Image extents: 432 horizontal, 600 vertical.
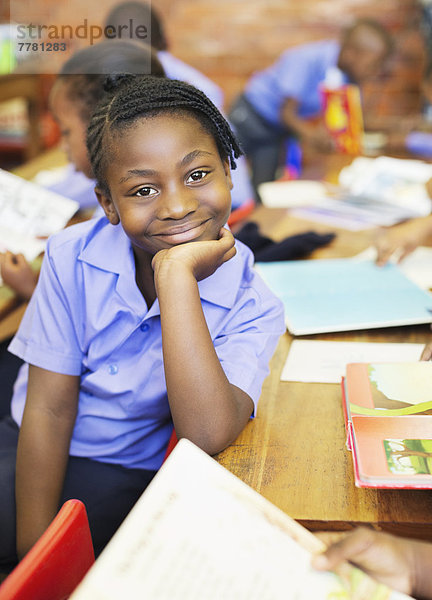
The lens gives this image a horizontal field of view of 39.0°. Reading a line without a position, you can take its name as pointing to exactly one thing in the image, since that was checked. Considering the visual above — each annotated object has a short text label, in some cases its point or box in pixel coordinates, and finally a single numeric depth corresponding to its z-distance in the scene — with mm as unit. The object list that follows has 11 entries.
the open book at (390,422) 696
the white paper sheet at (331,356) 1027
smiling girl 821
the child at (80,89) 1366
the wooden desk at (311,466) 714
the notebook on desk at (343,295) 1181
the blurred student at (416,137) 2785
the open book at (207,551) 534
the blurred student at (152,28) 2195
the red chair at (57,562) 589
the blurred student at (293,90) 3457
